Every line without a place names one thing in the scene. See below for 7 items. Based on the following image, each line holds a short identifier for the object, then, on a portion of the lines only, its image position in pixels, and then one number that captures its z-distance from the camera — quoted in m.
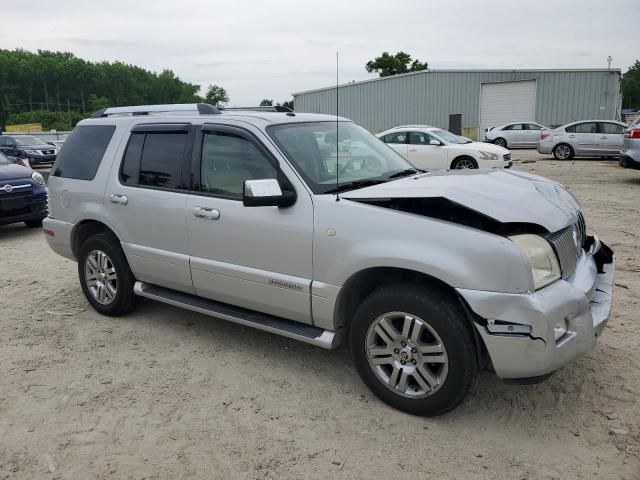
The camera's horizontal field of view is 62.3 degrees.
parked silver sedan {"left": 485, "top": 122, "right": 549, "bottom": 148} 25.67
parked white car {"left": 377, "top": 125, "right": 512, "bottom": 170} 14.48
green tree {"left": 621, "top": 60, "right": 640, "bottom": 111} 106.88
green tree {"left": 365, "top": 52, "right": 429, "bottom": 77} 61.59
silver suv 2.84
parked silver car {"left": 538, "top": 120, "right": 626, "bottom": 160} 19.03
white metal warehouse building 30.89
